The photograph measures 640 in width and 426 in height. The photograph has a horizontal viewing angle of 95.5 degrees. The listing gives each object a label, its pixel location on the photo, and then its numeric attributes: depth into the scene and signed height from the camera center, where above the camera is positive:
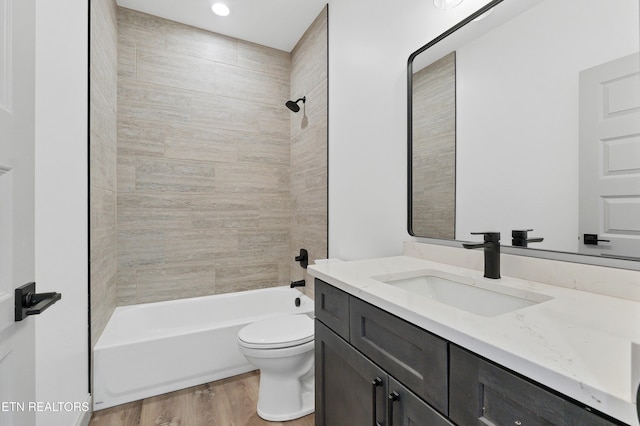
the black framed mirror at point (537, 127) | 0.80 +0.30
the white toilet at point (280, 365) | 1.58 -0.85
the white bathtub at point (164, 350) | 1.72 -0.89
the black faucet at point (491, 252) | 1.00 -0.14
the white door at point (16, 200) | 0.61 +0.03
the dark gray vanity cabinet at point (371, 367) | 0.69 -0.45
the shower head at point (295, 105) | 2.51 +0.94
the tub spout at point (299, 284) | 2.54 -0.63
